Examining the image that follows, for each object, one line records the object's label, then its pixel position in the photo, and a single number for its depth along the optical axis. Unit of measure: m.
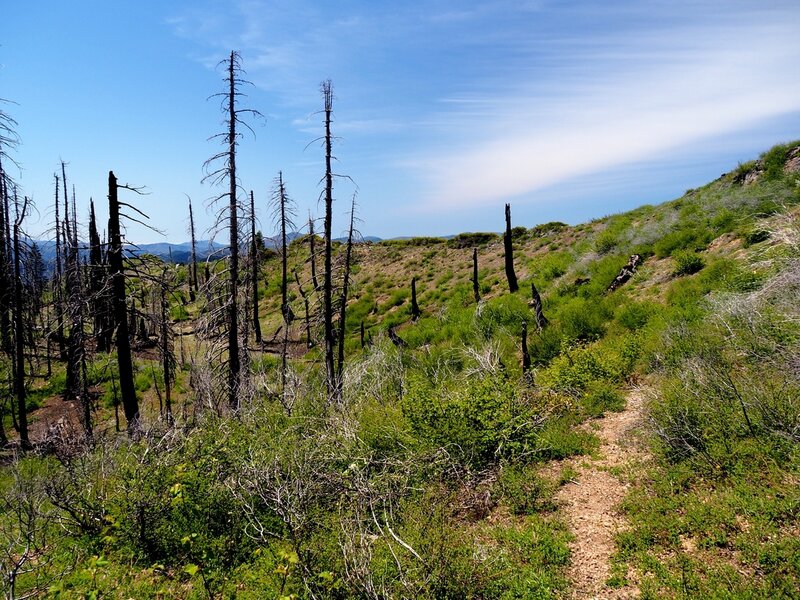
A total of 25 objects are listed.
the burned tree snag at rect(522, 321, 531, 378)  13.28
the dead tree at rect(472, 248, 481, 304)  26.92
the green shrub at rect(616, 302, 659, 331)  13.74
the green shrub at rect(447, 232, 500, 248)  43.91
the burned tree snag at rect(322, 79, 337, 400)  16.28
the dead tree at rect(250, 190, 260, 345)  15.99
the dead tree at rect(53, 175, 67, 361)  28.46
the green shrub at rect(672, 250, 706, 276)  15.32
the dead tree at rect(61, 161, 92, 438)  13.91
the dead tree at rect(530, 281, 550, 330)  16.73
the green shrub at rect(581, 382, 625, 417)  9.85
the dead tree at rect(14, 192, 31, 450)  18.83
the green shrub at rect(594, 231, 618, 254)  22.50
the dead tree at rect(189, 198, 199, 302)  43.78
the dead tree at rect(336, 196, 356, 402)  19.23
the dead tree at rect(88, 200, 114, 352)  11.87
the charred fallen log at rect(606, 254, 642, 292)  18.11
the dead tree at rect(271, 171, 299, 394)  29.38
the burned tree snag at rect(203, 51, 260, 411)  14.25
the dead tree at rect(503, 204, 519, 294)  25.12
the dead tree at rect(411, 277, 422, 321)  28.71
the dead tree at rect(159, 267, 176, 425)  13.73
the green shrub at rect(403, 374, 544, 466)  8.38
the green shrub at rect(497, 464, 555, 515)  6.93
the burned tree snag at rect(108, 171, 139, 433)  12.10
